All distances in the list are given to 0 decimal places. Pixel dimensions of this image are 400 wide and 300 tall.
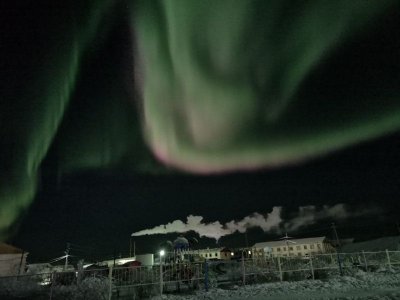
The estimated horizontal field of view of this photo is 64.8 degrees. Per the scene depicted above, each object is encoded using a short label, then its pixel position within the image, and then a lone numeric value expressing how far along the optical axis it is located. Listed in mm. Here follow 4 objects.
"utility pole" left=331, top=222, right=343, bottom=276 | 22144
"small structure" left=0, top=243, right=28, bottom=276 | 44000
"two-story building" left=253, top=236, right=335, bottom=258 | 108531
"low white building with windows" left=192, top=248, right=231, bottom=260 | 94638
